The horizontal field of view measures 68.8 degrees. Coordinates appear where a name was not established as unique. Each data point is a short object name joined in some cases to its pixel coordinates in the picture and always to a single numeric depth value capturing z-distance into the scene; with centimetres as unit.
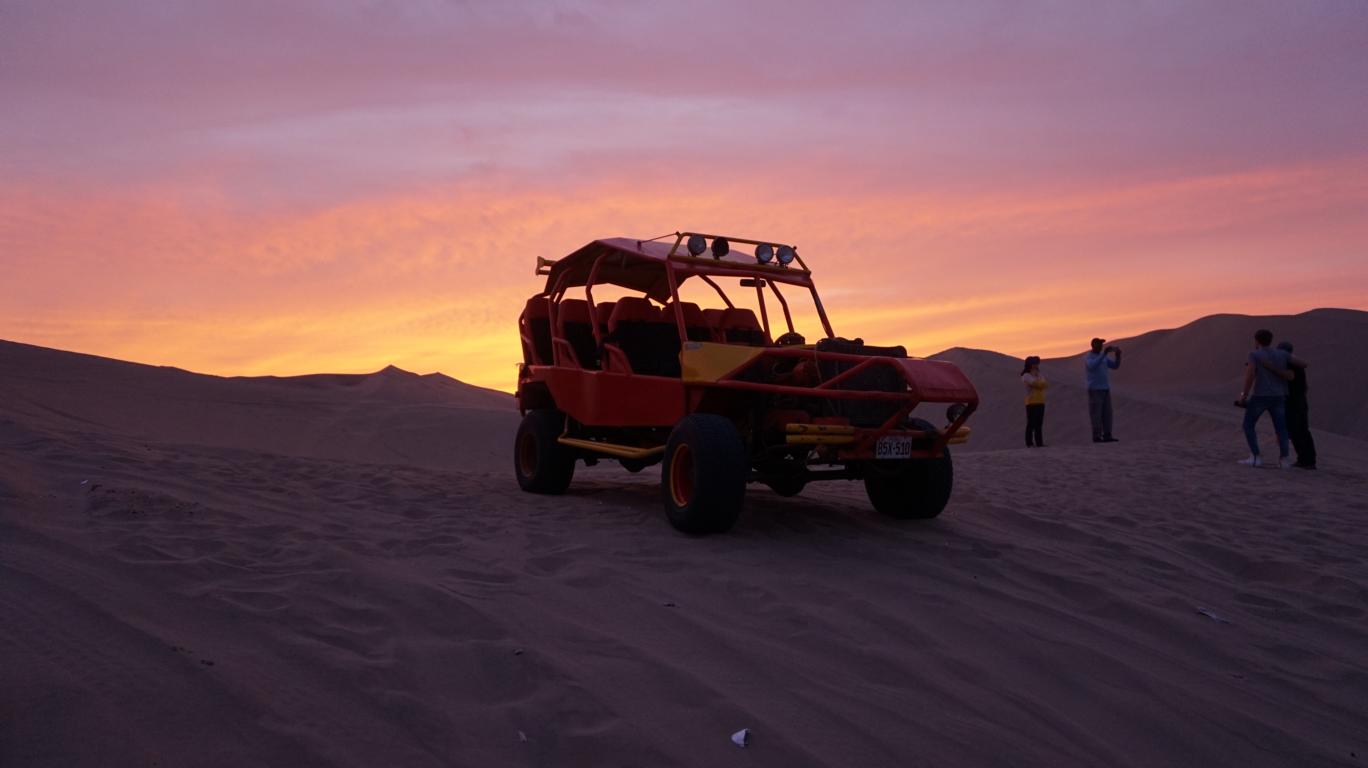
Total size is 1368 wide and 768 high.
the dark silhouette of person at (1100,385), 1536
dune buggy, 636
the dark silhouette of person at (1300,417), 1168
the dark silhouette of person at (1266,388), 1163
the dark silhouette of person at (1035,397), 1572
